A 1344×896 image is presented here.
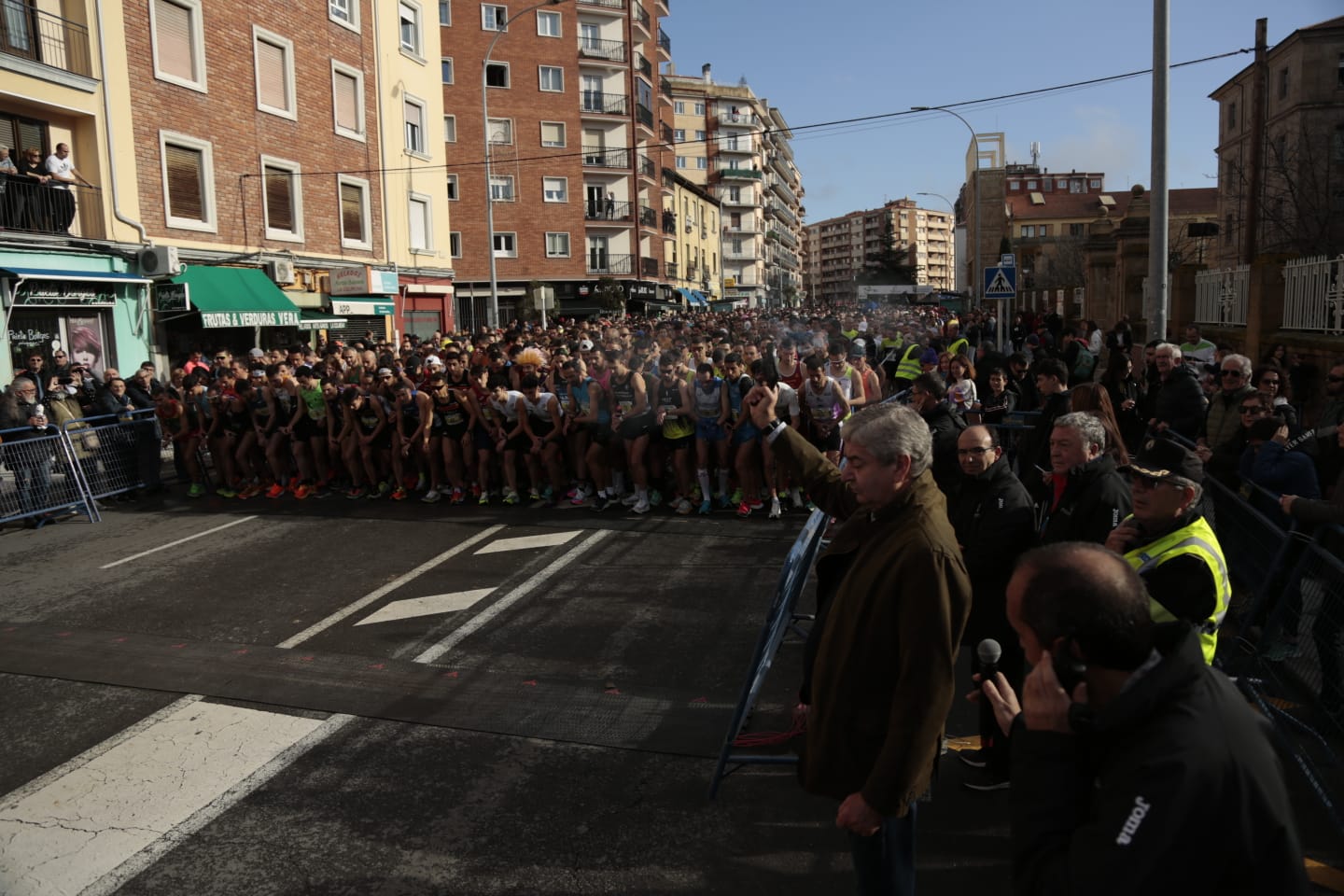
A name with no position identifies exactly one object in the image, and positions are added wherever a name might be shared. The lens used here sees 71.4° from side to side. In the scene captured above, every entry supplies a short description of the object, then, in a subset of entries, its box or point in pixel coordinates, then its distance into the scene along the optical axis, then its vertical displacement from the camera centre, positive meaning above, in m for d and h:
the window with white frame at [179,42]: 19.80 +6.92
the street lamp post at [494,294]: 31.48 +2.01
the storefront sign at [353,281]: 24.91 +2.03
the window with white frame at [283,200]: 23.07 +4.02
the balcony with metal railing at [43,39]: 16.56 +6.00
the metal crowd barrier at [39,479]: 11.00 -1.35
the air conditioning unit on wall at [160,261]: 18.55 +2.02
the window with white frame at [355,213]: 26.17 +4.10
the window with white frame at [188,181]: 19.91 +3.94
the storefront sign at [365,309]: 25.14 +1.35
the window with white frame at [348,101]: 25.86 +7.20
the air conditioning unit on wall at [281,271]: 22.27 +2.11
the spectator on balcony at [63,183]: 16.81 +3.29
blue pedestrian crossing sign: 18.16 +1.10
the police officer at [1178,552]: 3.41 -0.81
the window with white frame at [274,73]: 22.88 +7.16
